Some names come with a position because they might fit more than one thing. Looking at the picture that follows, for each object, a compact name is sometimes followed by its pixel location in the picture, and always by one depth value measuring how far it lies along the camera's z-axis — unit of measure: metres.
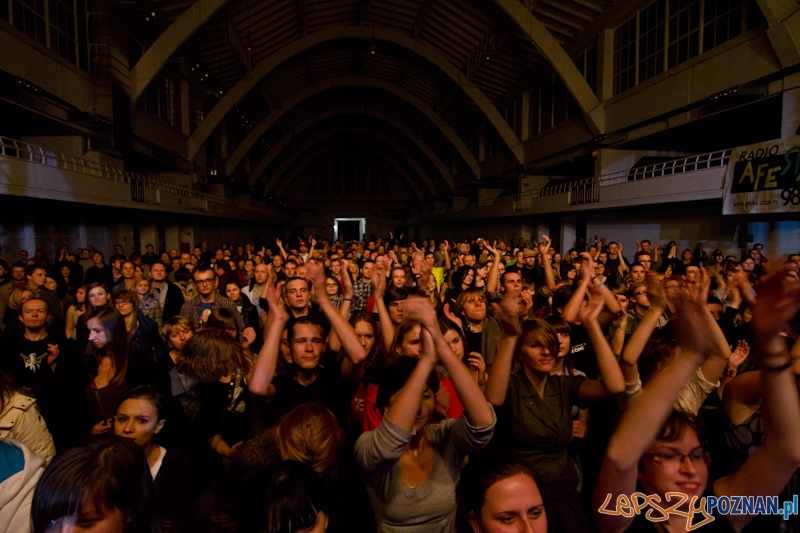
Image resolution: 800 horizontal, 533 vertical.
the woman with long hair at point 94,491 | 1.56
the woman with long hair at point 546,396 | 2.35
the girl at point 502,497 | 1.68
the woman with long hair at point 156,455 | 2.32
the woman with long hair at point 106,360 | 3.18
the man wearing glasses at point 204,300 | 5.37
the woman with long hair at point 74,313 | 5.36
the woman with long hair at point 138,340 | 3.93
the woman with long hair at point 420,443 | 1.83
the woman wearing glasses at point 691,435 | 1.51
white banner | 10.52
